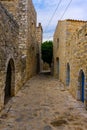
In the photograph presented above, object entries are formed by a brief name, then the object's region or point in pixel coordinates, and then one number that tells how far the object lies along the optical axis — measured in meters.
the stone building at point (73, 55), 4.41
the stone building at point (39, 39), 13.12
